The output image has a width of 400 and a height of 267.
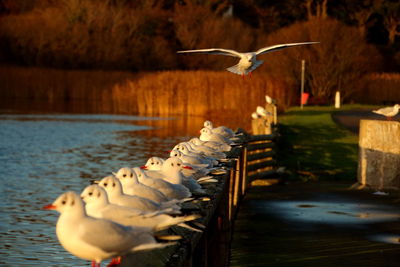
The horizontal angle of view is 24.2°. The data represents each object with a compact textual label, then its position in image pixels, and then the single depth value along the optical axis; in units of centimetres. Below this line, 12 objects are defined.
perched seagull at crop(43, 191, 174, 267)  636
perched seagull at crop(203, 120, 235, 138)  1462
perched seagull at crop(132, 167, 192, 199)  832
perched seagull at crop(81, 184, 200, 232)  675
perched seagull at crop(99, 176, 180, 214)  739
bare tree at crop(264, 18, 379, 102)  6072
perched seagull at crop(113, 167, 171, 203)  787
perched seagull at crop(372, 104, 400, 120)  2314
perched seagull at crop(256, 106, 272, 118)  2563
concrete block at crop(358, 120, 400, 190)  1661
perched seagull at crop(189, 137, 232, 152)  1260
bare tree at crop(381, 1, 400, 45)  8181
